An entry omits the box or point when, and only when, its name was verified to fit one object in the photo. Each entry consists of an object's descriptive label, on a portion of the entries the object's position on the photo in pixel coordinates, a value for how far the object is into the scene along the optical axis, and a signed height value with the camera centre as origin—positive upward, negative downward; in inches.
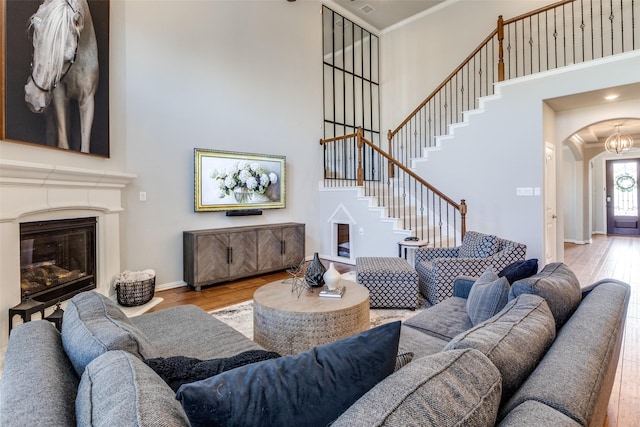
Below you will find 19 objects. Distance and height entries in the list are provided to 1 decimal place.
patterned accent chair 128.4 -20.2
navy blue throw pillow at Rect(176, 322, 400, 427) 26.4 -15.1
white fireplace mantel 98.4 +4.1
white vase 93.5 -18.9
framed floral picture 179.9 +20.1
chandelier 263.5 +56.5
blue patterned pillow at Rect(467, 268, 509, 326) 67.0 -19.0
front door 380.5 +17.7
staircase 200.5 +82.3
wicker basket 136.1 -32.7
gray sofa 25.3 -15.9
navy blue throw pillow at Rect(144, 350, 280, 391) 36.4 -18.2
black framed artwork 101.3 +50.9
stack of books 91.7 -22.7
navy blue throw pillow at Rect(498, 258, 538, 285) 79.6 -14.6
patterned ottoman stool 130.6 -29.5
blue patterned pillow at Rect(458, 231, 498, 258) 133.9 -14.4
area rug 118.1 -39.8
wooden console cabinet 166.1 -20.8
